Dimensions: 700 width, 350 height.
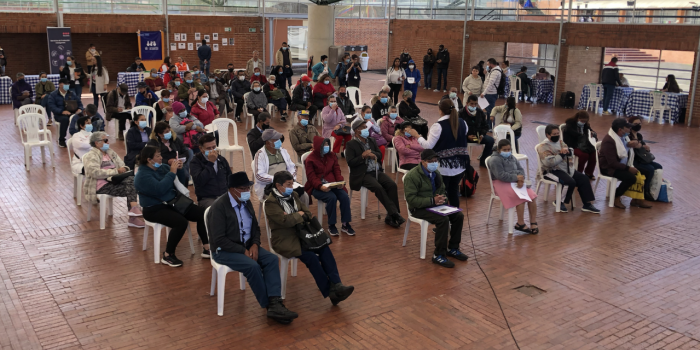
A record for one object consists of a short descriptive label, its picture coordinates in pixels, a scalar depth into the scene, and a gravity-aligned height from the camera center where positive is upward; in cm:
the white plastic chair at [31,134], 1266 -186
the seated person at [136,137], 1051 -153
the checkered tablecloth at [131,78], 2439 -139
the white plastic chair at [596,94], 2255 -139
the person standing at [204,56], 2855 -60
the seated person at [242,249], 670 -210
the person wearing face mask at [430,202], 840 -195
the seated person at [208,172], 838 -163
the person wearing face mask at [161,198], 791 -188
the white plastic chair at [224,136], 1238 -174
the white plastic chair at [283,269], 718 -241
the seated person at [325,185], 916 -190
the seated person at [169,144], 964 -155
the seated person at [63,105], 1482 -150
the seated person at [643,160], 1134 -179
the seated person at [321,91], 1723 -118
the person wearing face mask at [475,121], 1237 -135
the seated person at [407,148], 1082 -162
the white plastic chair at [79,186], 1042 -232
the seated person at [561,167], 1063 -185
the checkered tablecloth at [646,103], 2038 -150
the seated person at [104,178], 934 -195
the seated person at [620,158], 1097 -172
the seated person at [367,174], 979 -189
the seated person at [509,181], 962 -188
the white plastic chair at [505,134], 1212 -155
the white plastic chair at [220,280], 678 -241
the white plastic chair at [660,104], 2045 -150
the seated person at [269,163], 902 -163
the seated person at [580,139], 1188 -155
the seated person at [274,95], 1841 -141
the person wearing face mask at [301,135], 1110 -151
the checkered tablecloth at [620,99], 2177 -147
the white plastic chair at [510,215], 960 -237
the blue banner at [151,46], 2850 -23
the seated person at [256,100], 1680 -143
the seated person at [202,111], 1308 -135
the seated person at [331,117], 1330 -142
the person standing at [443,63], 2748 -60
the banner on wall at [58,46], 2588 -31
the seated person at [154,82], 1708 -107
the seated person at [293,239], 696 -204
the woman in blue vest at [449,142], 934 -131
